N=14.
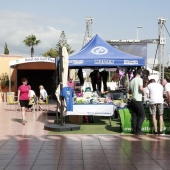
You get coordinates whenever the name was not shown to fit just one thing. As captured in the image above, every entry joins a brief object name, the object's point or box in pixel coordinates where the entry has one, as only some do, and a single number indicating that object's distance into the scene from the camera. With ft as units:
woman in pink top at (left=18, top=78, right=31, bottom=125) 45.21
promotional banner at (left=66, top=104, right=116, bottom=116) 40.78
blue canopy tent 45.85
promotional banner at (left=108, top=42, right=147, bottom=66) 74.74
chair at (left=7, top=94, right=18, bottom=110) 67.19
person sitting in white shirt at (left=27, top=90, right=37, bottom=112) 60.54
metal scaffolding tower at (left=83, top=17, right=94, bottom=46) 83.66
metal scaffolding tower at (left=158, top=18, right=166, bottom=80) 75.10
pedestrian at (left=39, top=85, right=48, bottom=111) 65.51
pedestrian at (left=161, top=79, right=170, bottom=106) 37.28
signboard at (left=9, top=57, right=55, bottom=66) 84.33
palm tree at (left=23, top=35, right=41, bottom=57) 208.64
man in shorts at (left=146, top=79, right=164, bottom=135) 35.29
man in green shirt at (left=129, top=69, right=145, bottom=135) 35.17
